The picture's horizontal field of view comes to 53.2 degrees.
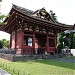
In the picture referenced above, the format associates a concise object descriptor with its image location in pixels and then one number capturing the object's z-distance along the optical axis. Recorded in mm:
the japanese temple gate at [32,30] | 10187
